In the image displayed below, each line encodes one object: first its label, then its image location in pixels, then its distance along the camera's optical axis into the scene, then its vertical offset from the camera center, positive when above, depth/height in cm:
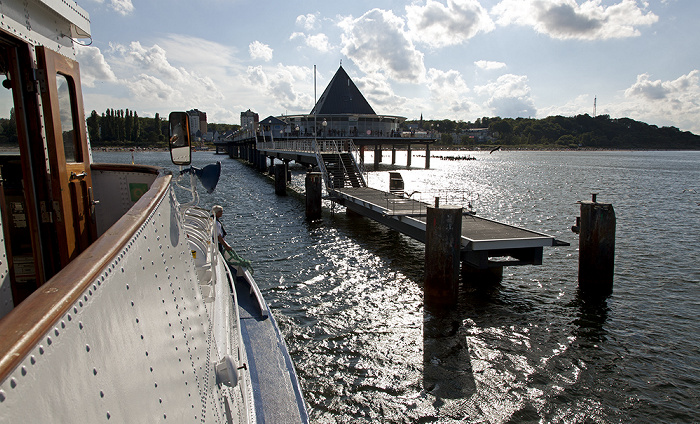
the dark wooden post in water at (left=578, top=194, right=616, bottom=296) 1117 -277
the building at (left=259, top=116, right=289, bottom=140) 6160 +310
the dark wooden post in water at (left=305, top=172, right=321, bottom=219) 2256 -257
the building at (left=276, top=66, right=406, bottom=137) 6241 +395
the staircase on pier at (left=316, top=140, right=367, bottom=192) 2545 -146
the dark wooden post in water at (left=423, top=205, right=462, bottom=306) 1040 -263
